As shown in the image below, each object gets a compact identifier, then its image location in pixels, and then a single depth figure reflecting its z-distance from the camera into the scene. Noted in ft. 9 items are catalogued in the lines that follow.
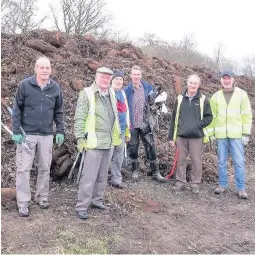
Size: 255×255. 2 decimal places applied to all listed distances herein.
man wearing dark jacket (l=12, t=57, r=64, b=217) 12.59
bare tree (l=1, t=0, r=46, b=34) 66.75
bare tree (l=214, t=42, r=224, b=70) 102.35
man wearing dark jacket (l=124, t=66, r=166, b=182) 16.75
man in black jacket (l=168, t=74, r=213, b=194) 16.55
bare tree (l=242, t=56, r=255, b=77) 91.73
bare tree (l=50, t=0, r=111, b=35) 75.81
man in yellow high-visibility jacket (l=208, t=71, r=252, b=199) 16.84
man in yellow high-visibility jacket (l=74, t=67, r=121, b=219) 12.86
